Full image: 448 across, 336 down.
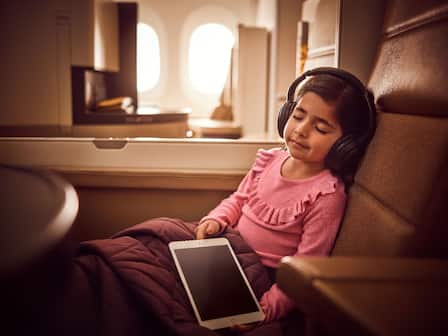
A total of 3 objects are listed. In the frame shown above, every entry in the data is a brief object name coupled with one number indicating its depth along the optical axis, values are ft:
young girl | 3.76
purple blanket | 2.96
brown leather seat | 1.88
